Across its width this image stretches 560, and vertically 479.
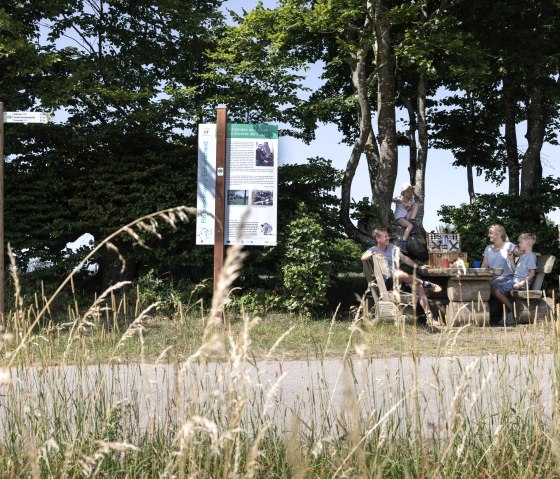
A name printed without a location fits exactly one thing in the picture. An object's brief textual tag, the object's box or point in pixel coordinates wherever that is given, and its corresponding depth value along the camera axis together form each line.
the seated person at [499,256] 11.12
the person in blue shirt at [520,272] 10.95
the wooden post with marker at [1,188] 9.12
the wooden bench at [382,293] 9.41
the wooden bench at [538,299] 10.99
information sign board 10.58
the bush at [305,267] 11.30
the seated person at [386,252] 9.52
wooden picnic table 10.23
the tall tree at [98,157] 12.32
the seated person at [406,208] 11.88
